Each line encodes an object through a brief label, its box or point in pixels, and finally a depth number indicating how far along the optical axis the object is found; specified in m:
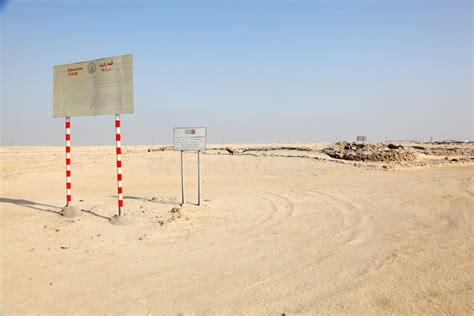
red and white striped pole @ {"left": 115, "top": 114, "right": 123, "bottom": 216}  8.59
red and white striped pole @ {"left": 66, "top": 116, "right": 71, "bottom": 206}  9.56
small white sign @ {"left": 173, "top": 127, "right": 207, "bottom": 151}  10.66
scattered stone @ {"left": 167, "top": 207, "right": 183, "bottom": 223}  8.71
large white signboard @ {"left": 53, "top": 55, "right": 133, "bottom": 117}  8.62
